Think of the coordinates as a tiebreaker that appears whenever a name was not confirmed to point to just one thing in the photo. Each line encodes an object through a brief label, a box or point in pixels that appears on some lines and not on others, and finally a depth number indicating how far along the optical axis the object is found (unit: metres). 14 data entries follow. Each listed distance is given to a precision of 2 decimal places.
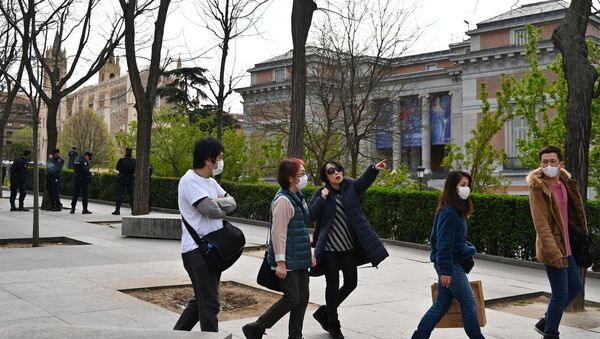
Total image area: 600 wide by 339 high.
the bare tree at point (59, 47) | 19.56
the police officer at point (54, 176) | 19.81
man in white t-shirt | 5.01
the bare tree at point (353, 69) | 26.13
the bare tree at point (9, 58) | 24.62
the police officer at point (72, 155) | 25.98
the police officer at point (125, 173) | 19.58
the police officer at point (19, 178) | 20.31
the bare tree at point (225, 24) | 19.14
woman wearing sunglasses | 6.21
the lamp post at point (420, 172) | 31.88
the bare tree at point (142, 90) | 15.70
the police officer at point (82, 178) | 19.97
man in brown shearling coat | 5.96
